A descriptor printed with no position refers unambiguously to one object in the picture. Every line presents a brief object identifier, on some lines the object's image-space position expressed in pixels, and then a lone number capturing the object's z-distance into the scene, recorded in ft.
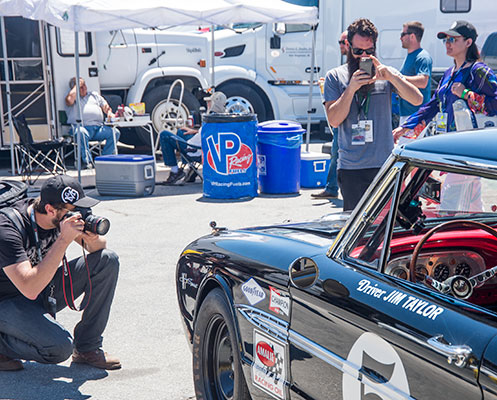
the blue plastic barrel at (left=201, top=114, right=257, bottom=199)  33.68
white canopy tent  33.83
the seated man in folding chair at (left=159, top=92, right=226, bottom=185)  36.94
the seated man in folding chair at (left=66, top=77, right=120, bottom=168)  41.42
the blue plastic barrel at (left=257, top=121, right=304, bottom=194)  34.40
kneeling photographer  14.15
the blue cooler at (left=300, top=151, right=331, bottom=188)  36.55
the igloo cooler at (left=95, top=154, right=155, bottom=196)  34.68
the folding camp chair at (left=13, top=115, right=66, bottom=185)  37.58
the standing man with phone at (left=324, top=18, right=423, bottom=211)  19.19
